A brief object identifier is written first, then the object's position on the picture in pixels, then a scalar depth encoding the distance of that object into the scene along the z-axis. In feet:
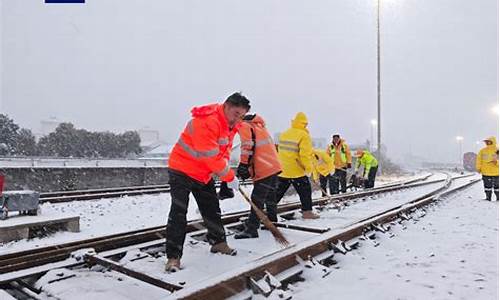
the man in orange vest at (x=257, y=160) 17.07
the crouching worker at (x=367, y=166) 44.93
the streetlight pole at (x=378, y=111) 90.17
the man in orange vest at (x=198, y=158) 12.01
